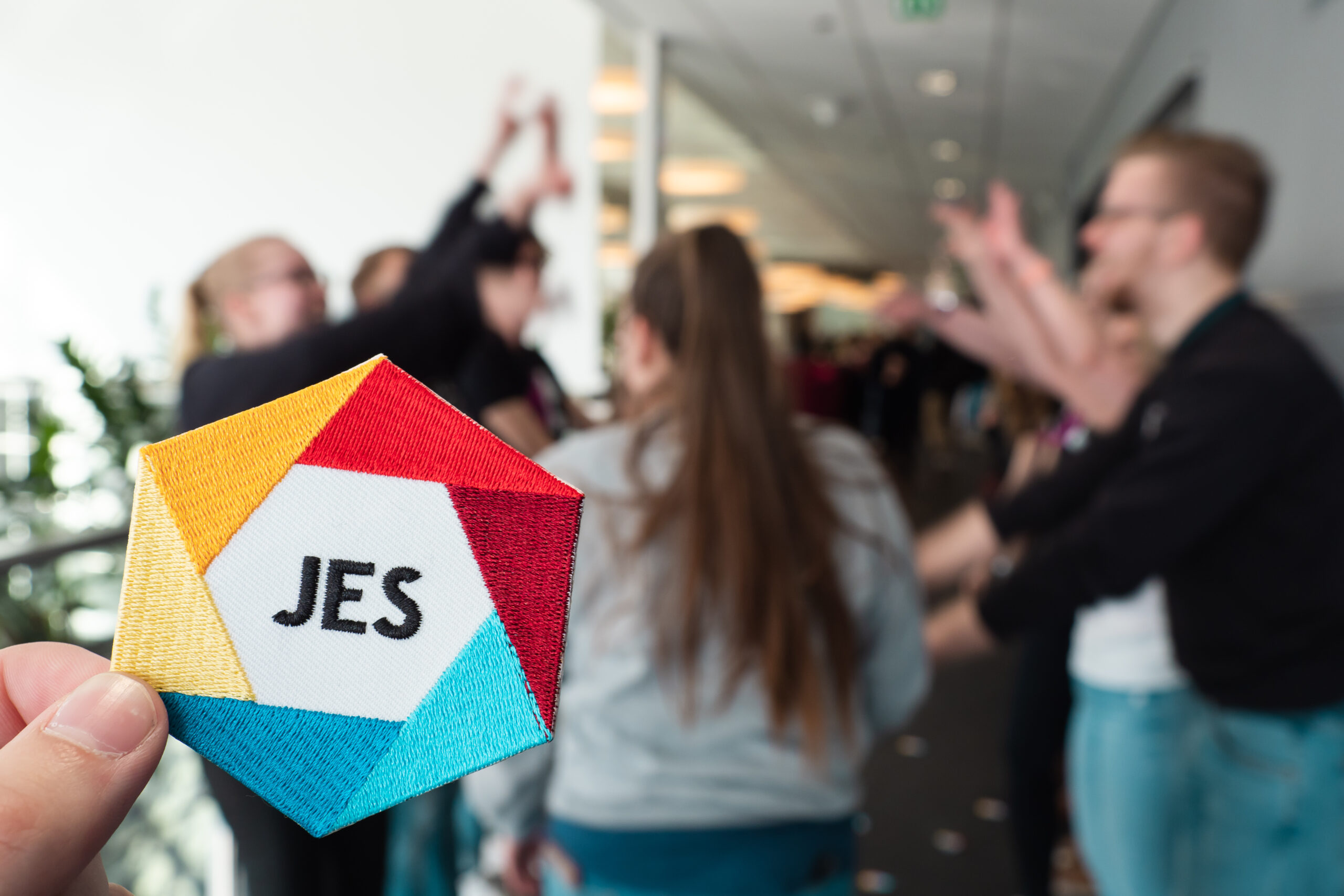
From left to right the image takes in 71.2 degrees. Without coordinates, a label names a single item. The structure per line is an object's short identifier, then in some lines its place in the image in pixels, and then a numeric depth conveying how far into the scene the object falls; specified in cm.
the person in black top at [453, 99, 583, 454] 105
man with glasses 126
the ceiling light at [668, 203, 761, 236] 1299
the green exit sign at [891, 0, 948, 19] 519
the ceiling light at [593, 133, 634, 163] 710
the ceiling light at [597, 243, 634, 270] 670
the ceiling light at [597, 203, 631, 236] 666
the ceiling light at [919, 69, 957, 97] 680
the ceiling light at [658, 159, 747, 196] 899
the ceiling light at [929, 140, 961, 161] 945
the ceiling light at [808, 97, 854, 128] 779
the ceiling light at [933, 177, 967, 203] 1181
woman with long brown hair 116
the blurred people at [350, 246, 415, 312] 170
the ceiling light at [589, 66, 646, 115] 645
